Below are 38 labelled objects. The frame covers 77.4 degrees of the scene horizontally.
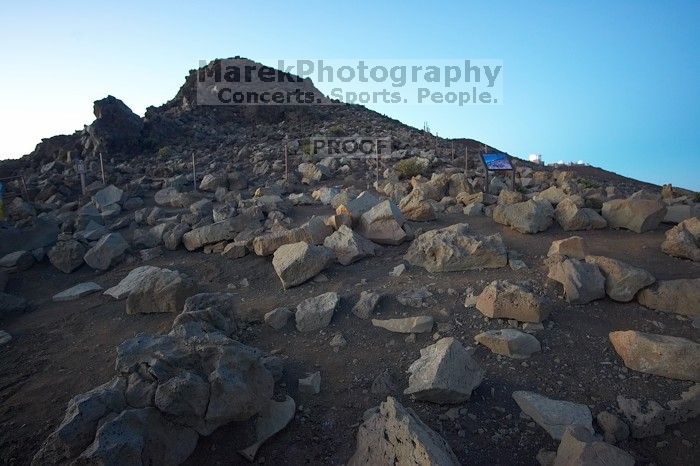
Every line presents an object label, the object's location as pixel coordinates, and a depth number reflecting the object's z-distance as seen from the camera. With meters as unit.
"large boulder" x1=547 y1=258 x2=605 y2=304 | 4.37
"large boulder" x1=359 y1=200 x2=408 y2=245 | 6.45
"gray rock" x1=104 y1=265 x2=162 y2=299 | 5.89
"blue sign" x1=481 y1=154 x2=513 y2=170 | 9.85
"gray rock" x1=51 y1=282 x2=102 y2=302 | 6.17
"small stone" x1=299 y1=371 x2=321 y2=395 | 3.40
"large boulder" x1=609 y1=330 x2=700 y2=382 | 3.31
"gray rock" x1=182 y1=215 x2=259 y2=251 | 7.10
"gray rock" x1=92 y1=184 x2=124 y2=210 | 11.76
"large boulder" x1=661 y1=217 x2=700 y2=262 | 5.38
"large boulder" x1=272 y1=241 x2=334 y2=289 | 5.41
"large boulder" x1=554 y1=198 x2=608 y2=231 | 6.80
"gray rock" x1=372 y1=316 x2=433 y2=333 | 4.07
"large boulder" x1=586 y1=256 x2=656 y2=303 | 4.37
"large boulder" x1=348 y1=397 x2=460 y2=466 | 2.30
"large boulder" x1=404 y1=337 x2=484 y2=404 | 3.02
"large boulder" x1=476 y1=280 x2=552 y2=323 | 3.98
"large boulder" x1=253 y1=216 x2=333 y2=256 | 6.27
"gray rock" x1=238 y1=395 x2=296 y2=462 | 2.83
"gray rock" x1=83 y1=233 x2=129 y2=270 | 7.19
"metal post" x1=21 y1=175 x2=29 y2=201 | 14.53
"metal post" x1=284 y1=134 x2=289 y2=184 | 13.94
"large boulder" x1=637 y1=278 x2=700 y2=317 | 4.15
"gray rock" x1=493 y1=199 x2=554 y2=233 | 6.69
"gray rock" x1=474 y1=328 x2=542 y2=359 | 3.61
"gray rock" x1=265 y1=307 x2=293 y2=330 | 4.50
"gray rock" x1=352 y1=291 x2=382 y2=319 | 4.47
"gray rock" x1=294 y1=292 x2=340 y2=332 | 4.41
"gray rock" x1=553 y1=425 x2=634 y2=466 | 2.33
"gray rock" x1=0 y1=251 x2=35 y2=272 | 7.40
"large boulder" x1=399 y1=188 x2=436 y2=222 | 7.72
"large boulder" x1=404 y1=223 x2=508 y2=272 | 5.37
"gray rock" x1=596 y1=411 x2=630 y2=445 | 2.87
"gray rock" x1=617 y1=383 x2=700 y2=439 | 2.91
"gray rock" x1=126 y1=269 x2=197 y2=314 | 5.15
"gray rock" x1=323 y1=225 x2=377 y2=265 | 5.93
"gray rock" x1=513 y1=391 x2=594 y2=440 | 2.88
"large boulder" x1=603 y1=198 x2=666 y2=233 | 6.55
